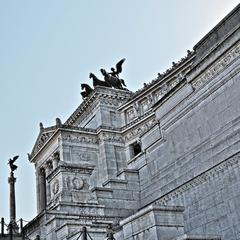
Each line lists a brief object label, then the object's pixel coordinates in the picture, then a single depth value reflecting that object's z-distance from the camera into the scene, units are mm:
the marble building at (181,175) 16672
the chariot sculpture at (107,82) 38719
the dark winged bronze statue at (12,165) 34969
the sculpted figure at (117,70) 40978
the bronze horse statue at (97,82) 38406
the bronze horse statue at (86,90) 39312
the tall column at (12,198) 31872
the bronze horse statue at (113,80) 39406
